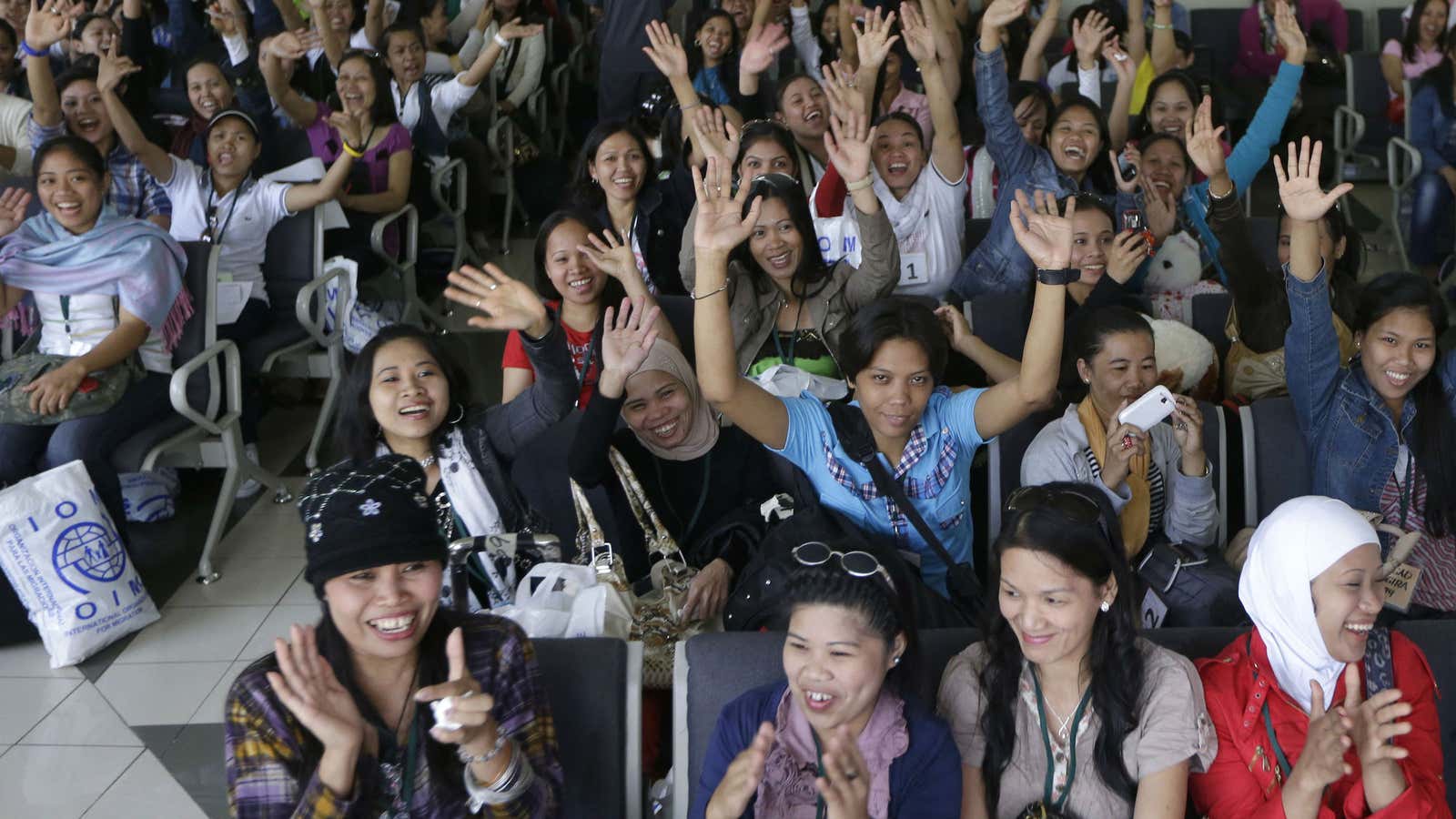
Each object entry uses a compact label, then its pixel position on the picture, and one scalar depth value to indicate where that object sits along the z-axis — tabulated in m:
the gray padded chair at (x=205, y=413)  3.75
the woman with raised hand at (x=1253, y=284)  3.42
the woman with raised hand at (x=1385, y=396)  2.66
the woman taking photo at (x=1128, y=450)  2.62
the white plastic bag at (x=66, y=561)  3.26
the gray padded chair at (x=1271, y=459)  2.84
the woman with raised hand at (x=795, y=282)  3.30
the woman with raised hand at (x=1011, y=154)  3.85
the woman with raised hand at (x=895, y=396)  2.42
